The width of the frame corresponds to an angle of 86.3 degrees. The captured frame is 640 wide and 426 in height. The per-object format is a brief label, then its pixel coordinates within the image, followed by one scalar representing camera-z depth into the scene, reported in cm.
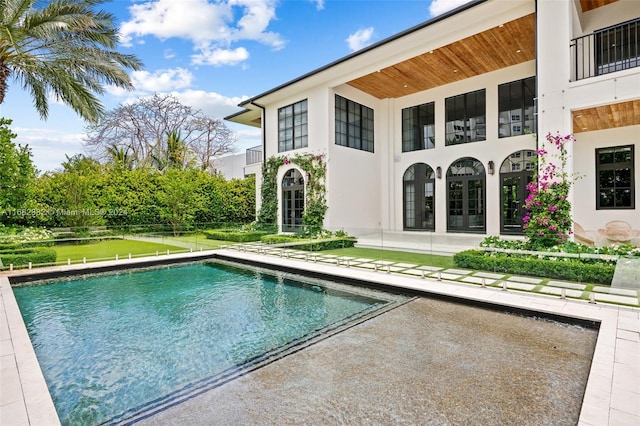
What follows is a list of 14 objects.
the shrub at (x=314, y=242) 1102
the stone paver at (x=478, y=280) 666
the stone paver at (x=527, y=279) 651
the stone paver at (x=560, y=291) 571
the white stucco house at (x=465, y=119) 894
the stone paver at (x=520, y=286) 620
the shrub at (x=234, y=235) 1405
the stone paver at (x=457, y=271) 729
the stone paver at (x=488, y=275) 698
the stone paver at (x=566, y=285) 603
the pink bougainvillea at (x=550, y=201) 810
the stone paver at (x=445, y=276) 709
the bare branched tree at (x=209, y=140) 2883
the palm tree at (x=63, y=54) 910
